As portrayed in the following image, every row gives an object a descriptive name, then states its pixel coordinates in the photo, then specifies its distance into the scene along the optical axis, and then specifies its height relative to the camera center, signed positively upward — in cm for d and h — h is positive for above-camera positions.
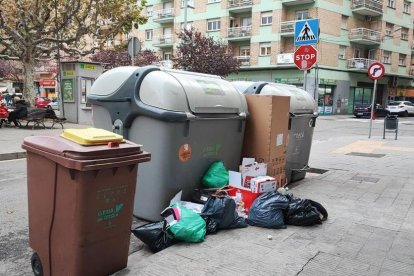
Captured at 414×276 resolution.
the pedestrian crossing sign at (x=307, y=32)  797 +121
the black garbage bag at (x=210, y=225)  404 -136
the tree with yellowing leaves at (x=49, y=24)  1736 +279
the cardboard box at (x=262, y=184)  468 -110
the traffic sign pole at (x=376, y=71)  1436 +85
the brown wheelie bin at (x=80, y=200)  279 -84
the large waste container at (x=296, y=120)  604 -47
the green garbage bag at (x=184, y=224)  375 -128
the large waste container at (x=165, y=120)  416 -36
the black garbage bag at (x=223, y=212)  411 -125
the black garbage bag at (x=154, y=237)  372 -138
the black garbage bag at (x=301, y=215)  437 -133
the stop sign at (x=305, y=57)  797 +71
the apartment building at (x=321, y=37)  3619 +535
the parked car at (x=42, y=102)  2828 -135
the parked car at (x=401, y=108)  3844 -124
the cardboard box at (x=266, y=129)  544 -52
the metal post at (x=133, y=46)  1182 +117
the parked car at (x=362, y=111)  3412 -145
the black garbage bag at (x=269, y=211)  429 -129
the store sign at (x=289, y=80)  3581 +104
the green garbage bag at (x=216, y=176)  473 -103
